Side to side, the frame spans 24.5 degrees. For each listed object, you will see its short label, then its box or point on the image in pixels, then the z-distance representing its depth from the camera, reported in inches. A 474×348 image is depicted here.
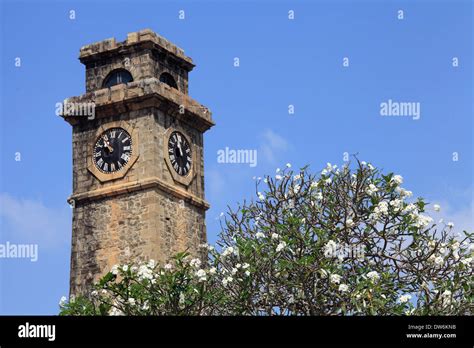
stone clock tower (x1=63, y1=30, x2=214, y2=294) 1712.6
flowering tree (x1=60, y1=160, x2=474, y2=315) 1120.2
